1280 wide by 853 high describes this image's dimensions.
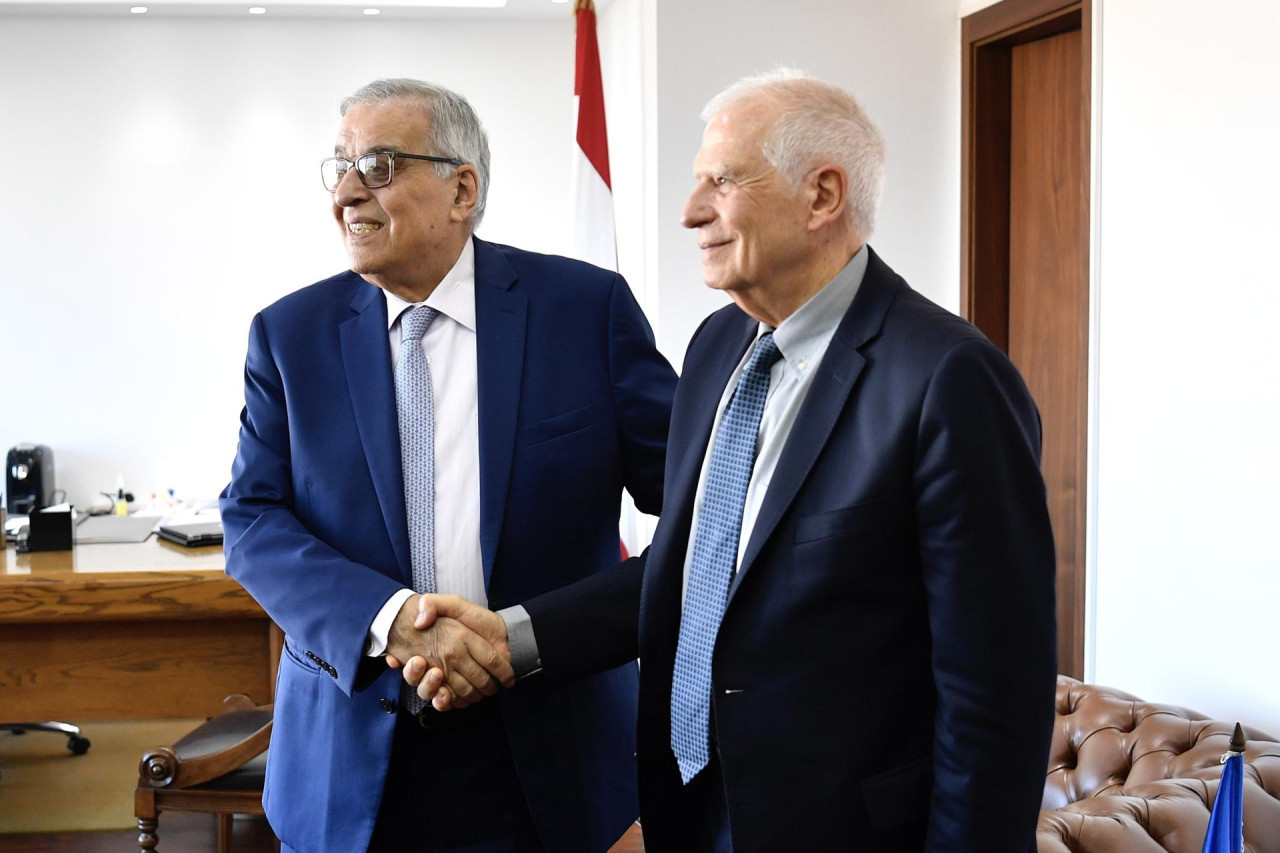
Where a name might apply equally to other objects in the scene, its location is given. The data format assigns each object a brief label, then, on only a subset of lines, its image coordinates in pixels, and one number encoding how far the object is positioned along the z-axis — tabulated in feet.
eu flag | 5.80
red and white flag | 14.99
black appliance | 16.63
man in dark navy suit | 4.15
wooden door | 12.04
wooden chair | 9.23
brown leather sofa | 6.77
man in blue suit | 5.51
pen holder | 11.28
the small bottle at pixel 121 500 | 16.52
